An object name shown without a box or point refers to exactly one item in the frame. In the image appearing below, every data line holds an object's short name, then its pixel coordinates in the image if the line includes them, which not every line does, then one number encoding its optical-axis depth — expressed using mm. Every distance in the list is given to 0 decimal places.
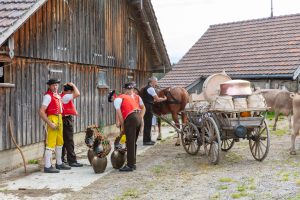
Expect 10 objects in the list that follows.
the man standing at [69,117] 10195
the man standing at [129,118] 9477
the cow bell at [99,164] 9469
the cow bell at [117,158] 9852
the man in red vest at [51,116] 9367
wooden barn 9859
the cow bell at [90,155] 9977
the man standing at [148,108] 14062
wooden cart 9797
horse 13953
